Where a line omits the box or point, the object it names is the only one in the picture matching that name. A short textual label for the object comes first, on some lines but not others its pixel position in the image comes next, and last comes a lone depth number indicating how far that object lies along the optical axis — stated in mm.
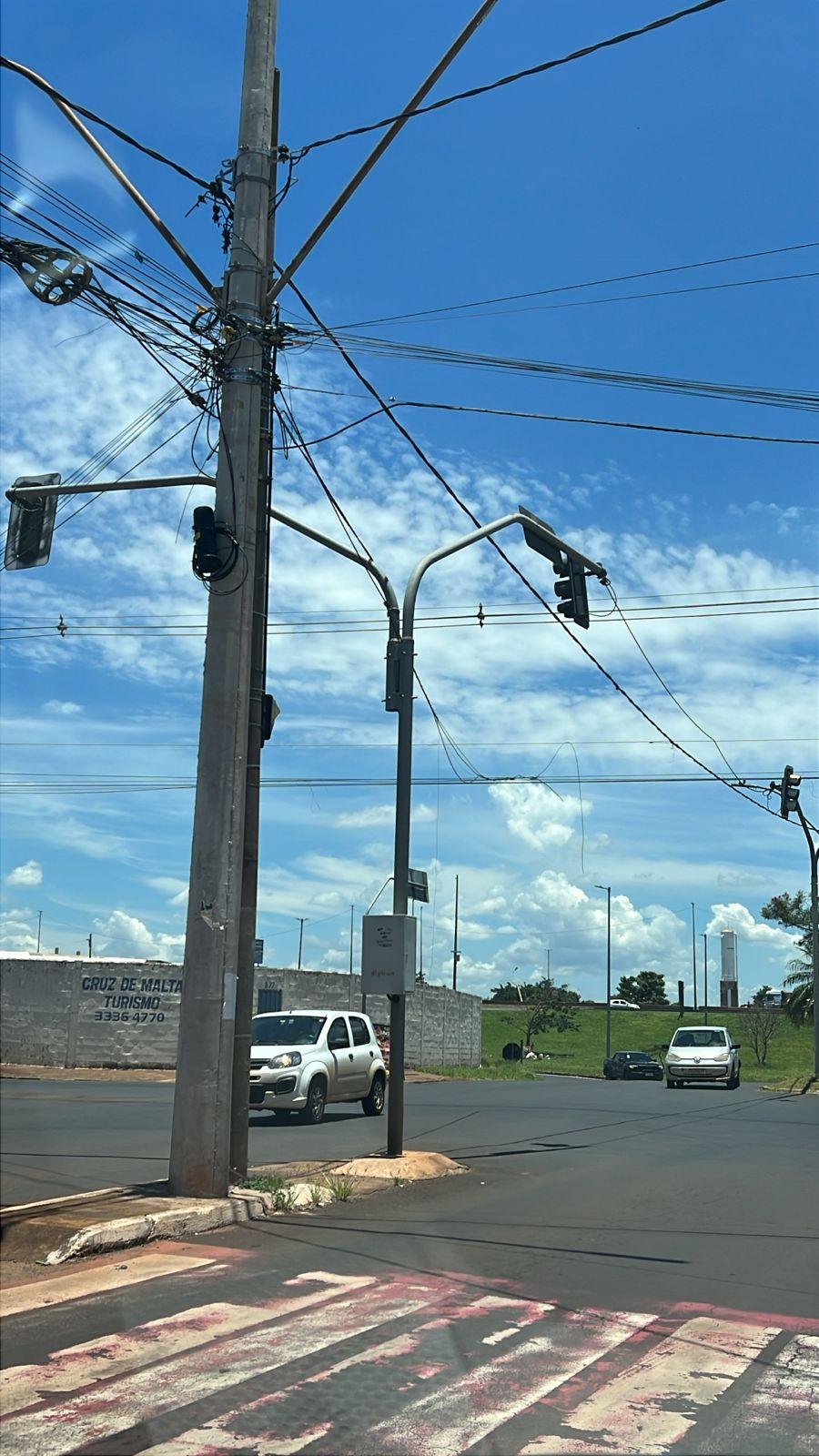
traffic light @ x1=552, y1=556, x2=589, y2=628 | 15258
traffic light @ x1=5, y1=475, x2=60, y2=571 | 11523
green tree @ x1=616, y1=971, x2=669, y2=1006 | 125562
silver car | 18328
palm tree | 56631
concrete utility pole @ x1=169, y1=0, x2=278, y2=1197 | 10133
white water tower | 107875
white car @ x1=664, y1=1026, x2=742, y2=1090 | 34656
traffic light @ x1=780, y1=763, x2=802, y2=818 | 29375
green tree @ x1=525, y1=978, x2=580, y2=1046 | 83500
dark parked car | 54406
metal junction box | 13570
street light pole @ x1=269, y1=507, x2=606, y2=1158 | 13539
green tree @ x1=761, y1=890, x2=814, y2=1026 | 57062
